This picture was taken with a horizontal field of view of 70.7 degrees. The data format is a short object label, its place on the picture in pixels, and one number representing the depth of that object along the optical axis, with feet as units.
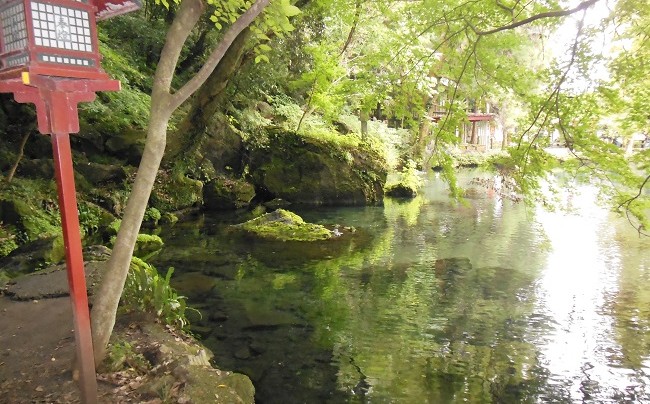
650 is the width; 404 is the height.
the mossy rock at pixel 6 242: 31.12
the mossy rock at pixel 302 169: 66.18
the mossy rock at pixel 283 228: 45.57
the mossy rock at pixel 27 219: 33.99
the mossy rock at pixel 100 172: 47.37
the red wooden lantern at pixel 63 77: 12.29
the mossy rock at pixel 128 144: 51.49
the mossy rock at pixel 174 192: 54.13
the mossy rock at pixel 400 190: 78.48
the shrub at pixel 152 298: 20.74
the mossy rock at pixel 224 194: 61.16
